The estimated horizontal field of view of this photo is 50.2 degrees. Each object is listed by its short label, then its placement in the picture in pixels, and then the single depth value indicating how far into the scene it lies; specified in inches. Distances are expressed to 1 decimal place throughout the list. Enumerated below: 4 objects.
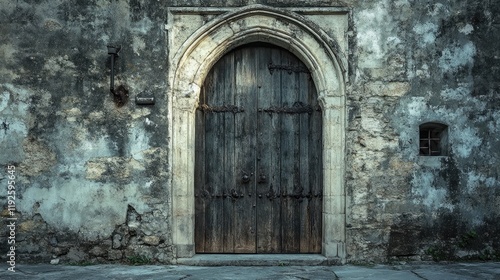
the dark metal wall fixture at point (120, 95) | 218.1
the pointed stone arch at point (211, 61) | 221.5
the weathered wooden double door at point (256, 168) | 231.3
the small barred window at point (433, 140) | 225.9
